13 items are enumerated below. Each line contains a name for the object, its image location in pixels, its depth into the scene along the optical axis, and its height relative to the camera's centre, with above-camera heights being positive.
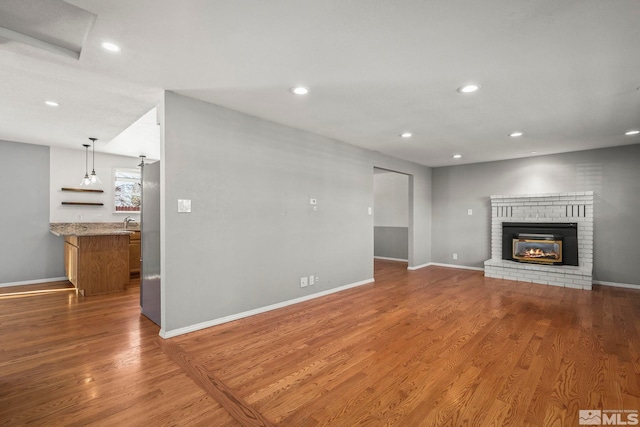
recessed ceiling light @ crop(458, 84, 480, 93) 2.80 +1.19
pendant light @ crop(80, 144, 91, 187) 5.77 +1.01
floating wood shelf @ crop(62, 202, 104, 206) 5.65 +0.19
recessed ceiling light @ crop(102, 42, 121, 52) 2.13 +1.20
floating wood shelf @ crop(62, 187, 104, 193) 5.61 +0.45
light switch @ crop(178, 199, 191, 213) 3.03 +0.08
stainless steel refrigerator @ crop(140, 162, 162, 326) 3.26 -0.35
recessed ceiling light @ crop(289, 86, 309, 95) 2.86 +1.20
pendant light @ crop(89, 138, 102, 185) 4.98 +0.63
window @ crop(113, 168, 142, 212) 6.23 +0.51
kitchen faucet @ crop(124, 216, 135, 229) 6.12 -0.16
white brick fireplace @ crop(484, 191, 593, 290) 5.17 -0.21
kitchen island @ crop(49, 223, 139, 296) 4.55 -0.76
